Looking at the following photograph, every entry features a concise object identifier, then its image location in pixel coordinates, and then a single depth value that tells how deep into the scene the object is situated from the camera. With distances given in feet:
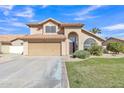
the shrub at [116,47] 41.18
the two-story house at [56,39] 38.94
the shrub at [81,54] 31.14
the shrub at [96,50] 36.88
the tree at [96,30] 90.01
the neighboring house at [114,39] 61.87
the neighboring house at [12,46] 53.82
